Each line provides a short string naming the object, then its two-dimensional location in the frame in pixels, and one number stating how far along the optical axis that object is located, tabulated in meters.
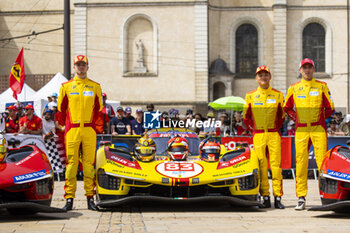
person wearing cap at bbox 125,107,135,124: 20.17
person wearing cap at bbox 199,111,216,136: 20.49
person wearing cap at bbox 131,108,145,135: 19.60
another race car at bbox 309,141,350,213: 10.20
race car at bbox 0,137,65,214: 9.89
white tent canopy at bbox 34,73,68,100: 26.67
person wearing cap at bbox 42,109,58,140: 19.16
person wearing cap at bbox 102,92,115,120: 19.77
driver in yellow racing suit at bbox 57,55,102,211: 11.50
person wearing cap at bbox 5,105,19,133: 18.53
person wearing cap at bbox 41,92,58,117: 21.52
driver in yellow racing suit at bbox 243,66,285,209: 12.05
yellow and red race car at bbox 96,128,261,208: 11.01
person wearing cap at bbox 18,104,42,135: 18.06
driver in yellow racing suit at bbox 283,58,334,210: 11.70
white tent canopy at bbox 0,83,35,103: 26.16
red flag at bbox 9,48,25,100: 22.64
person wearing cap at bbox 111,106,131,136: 19.77
